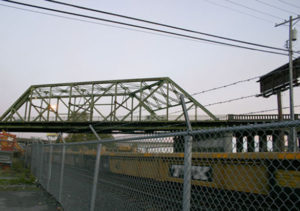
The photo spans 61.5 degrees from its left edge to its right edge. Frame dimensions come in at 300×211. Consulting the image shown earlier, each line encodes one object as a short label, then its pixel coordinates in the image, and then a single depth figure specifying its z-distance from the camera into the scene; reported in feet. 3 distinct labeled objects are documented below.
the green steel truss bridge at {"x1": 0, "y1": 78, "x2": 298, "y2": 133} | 151.12
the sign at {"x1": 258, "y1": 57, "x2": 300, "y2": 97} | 79.29
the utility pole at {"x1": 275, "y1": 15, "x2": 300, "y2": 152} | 68.30
